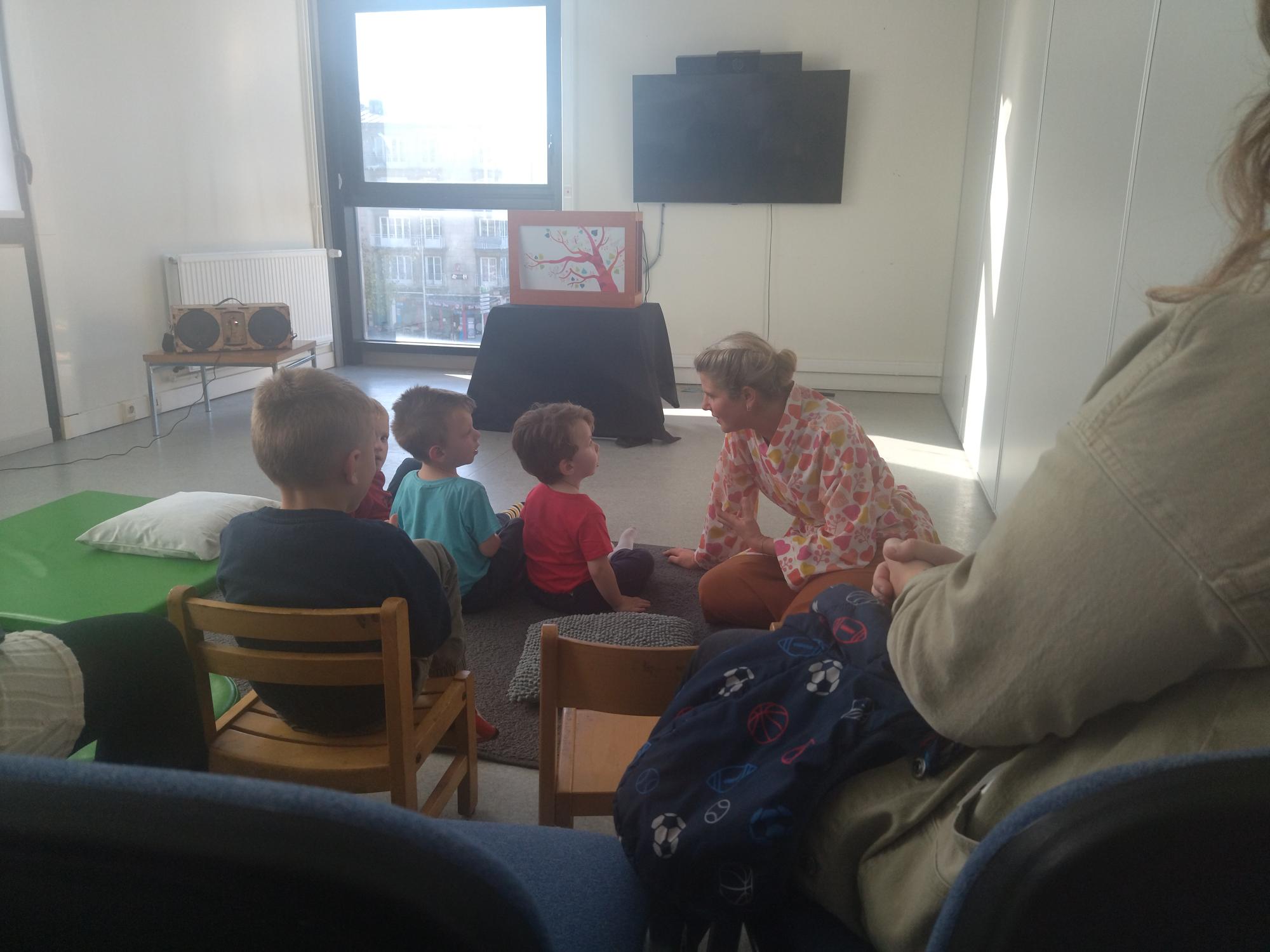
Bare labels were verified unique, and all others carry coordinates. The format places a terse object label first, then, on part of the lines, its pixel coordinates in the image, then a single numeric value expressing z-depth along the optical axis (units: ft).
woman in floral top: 6.57
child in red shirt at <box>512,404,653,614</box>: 7.60
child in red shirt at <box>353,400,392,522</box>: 7.17
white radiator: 15.60
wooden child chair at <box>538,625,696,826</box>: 3.71
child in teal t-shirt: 7.37
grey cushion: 6.81
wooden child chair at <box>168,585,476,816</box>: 4.02
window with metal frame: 19.42
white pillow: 7.05
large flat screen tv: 17.69
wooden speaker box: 14.82
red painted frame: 13.96
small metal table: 14.47
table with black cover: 14.10
